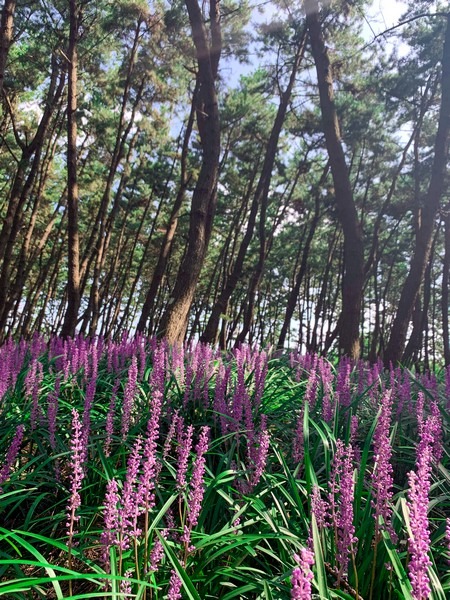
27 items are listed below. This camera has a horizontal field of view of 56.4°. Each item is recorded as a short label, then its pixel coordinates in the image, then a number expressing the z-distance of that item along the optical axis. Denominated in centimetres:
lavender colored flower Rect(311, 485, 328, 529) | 142
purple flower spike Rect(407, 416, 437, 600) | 90
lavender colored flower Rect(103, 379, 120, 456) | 216
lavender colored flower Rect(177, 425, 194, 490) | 157
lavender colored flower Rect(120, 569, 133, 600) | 127
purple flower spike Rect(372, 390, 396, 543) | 138
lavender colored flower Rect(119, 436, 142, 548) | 129
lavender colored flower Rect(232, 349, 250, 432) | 248
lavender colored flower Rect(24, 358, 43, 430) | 271
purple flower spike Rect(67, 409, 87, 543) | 141
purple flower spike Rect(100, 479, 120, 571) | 125
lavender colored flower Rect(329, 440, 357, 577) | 133
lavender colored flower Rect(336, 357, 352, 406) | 338
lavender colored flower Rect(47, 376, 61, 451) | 242
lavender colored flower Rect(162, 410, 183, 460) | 199
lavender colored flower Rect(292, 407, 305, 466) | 225
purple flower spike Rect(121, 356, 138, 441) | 235
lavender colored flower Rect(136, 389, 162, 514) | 135
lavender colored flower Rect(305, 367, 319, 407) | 278
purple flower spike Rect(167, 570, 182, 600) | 120
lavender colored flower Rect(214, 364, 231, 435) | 254
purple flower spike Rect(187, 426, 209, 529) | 149
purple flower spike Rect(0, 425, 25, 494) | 194
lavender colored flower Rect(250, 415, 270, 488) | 176
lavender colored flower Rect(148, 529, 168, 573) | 135
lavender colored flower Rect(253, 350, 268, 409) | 311
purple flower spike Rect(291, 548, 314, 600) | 81
